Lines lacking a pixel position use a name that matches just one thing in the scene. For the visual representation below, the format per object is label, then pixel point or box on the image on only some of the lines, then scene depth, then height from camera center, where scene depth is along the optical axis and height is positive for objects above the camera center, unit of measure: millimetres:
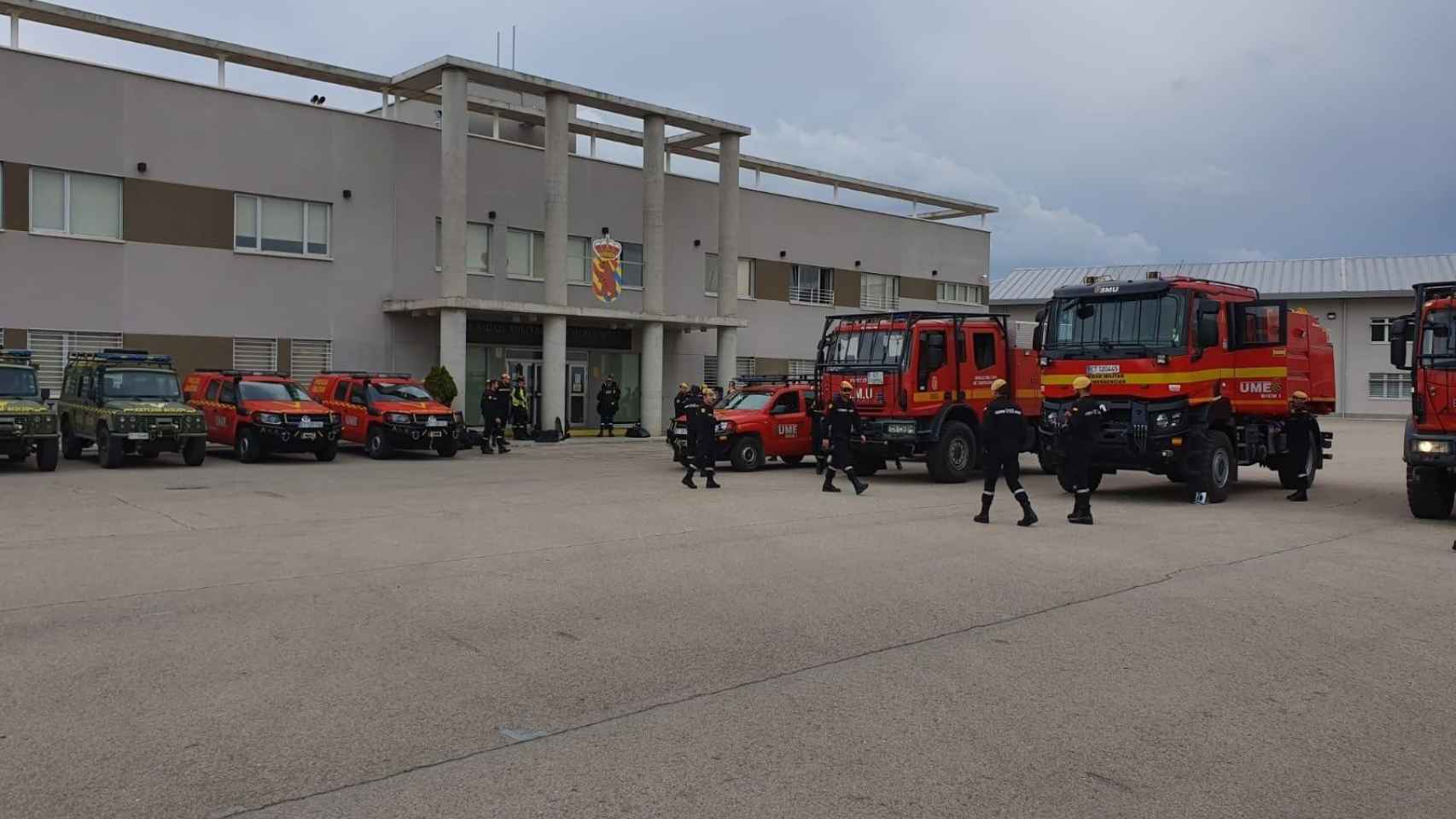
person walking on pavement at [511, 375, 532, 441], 28750 -543
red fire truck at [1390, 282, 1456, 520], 14070 +89
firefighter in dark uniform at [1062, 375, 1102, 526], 14336 -610
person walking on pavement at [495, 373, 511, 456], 27191 -497
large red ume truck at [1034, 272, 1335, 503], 16797 +414
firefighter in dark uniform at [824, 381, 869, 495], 17703 -584
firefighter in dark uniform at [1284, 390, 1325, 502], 18297 -473
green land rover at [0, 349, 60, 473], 18719 -563
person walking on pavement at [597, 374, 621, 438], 33188 -385
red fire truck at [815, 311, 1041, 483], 19984 +325
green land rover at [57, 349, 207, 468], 20219 -511
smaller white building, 59531 +5232
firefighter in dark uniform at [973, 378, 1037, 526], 14273 -509
